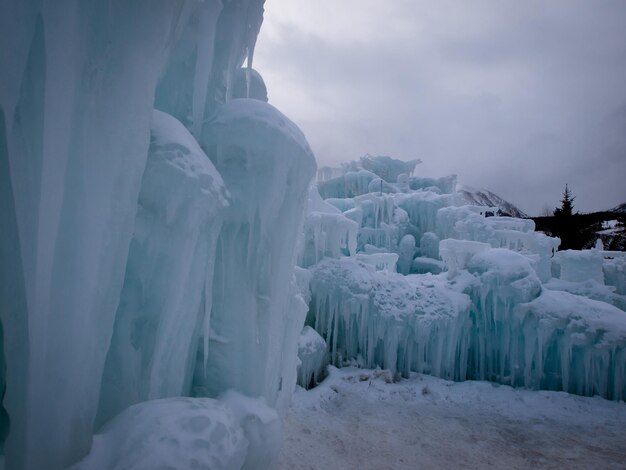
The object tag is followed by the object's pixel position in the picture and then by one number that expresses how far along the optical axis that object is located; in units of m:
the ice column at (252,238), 4.09
